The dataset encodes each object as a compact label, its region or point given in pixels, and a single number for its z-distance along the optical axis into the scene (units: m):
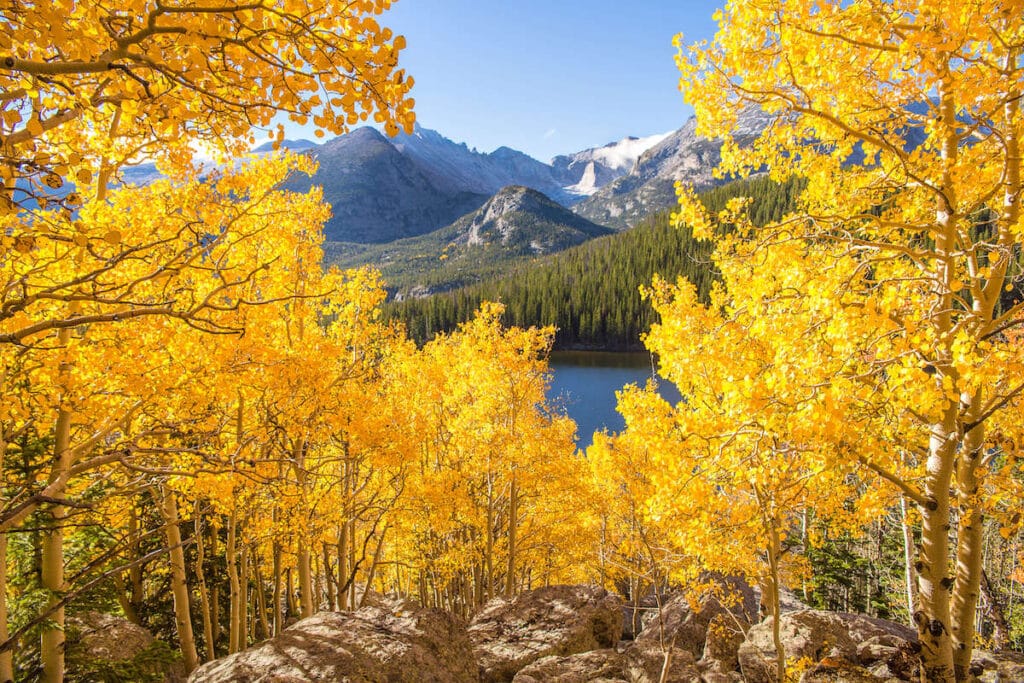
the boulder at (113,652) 5.52
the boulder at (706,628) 9.51
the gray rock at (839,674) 6.32
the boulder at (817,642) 7.84
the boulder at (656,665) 8.52
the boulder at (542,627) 9.00
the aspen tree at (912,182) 3.33
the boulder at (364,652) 5.43
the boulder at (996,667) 6.63
